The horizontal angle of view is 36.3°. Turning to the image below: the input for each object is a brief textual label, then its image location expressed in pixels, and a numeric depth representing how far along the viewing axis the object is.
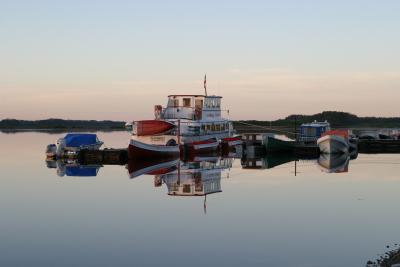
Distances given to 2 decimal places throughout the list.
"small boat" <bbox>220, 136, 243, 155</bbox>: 70.94
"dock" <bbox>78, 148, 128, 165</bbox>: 63.22
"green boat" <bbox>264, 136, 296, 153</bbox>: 74.06
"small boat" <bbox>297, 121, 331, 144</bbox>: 84.19
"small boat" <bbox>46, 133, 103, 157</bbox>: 64.44
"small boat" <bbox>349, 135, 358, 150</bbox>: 77.83
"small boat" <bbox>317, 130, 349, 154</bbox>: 71.00
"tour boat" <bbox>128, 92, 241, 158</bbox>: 58.98
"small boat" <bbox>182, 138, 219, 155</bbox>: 62.50
